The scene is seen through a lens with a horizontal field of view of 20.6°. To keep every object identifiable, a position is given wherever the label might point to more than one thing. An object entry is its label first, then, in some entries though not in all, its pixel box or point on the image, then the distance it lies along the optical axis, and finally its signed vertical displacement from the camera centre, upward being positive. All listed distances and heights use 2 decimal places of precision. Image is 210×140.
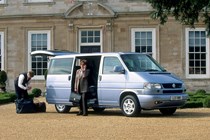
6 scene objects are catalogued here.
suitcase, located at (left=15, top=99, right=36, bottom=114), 18.67 -1.33
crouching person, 18.70 -0.97
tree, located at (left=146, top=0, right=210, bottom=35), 20.36 +1.99
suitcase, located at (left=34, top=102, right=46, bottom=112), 19.03 -1.37
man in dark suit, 17.39 -0.54
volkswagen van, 16.31 -0.55
